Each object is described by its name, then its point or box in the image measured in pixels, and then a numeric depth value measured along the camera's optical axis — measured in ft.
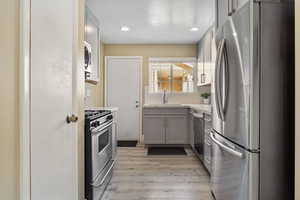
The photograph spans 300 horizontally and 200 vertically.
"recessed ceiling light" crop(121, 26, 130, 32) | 14.46
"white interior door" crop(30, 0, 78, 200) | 4.18
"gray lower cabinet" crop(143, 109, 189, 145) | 15.92
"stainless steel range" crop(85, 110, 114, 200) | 7.03
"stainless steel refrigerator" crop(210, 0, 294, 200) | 5.16
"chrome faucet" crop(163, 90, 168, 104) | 18.94
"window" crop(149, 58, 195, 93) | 18.99
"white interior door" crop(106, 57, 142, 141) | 18.93
